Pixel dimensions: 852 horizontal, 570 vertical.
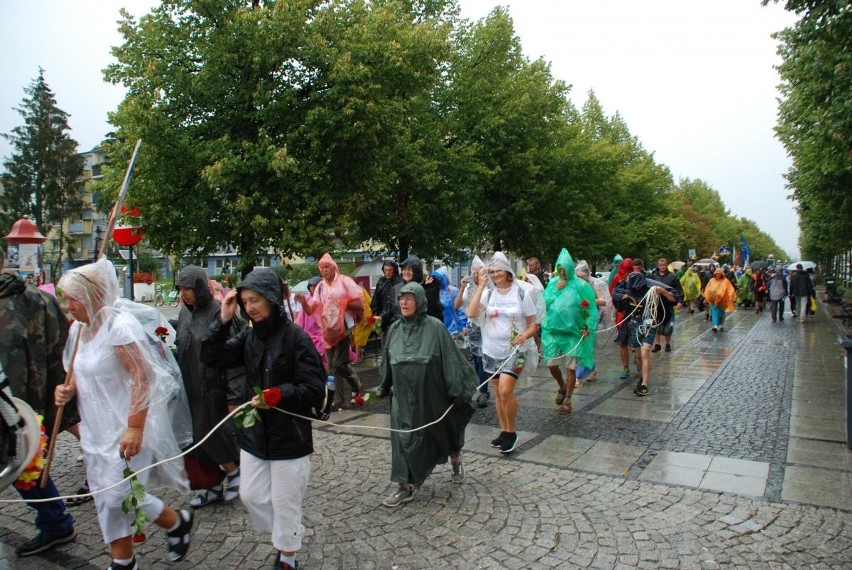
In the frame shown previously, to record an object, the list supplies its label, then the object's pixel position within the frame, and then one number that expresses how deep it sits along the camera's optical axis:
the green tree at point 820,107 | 8.48
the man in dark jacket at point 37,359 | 3.93
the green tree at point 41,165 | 43.72
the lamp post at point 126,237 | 10.66
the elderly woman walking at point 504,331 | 5.57
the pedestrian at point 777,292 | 18.70
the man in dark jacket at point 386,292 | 9.02
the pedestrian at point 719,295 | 15.58
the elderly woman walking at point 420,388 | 4.45
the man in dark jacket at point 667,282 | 10.85
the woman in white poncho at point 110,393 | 3.25
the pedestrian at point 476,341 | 7.84
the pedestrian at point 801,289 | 18.92
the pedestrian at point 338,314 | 7.55
